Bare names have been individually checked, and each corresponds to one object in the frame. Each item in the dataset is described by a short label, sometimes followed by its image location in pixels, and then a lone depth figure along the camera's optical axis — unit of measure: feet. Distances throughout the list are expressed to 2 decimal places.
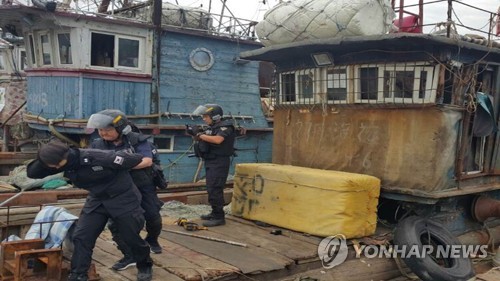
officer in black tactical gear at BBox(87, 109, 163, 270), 15.16
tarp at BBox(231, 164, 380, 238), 20.88
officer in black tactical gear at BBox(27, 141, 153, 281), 13.91
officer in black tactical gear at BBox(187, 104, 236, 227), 22.43
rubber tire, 19.89
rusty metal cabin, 21.97
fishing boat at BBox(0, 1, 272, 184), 34.17
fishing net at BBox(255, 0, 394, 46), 22.72
